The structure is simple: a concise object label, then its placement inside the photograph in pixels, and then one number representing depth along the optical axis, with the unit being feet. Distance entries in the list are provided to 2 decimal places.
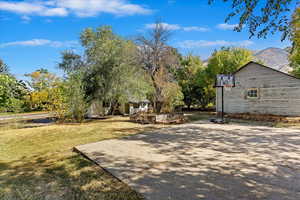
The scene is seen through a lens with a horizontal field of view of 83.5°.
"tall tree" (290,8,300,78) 32.65
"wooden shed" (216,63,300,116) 34.65
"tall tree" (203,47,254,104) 53.93
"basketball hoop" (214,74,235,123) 36.51
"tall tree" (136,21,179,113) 51.21
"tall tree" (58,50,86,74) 46.83
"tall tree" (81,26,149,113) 42.22
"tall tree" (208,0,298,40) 11.82
